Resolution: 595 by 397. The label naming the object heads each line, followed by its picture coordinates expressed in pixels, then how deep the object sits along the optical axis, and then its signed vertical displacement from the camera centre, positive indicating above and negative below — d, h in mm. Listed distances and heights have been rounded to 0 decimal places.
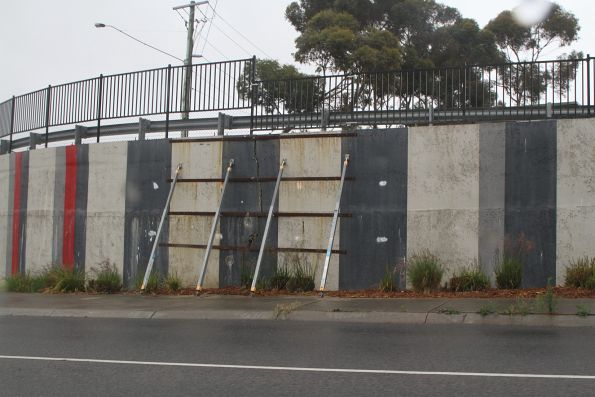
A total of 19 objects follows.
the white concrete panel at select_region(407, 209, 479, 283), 12320 +99
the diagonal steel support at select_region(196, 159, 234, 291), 12992 -60
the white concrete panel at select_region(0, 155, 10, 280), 18172 +644
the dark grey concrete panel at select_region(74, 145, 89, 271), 15898 +675
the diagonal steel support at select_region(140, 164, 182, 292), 13656 +18
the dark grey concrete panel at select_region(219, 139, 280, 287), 13789 +622
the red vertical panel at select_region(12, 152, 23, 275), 17641 +474
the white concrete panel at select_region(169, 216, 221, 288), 14102 -358
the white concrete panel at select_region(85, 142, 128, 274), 15367 +693
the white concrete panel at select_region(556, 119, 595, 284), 11734 +898
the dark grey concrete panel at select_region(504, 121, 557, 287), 11938 +900
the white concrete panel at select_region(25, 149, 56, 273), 16750 +591
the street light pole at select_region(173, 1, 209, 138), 15203 +3255
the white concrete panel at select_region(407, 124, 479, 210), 12445 +1385
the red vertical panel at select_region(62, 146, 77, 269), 16141 +608
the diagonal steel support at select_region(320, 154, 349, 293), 11975 +84
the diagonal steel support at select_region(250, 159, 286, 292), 12469 +158
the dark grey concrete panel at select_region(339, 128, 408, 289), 12828 +593
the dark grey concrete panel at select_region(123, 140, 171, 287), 14883 +759
